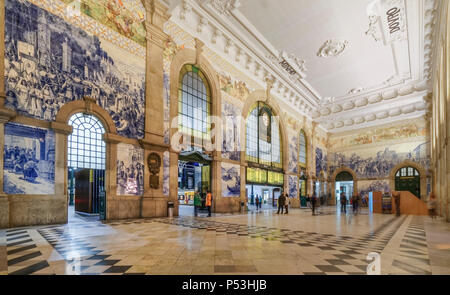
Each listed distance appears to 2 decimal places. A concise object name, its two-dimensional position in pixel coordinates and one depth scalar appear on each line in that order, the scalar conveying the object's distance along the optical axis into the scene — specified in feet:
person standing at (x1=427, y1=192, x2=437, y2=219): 46.02
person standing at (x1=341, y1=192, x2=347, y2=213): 58.07
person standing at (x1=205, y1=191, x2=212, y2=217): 39.68
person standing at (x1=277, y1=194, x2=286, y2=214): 49.47
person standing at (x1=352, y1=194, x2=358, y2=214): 53.58
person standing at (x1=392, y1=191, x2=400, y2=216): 50.99
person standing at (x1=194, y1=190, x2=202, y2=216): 42.22
